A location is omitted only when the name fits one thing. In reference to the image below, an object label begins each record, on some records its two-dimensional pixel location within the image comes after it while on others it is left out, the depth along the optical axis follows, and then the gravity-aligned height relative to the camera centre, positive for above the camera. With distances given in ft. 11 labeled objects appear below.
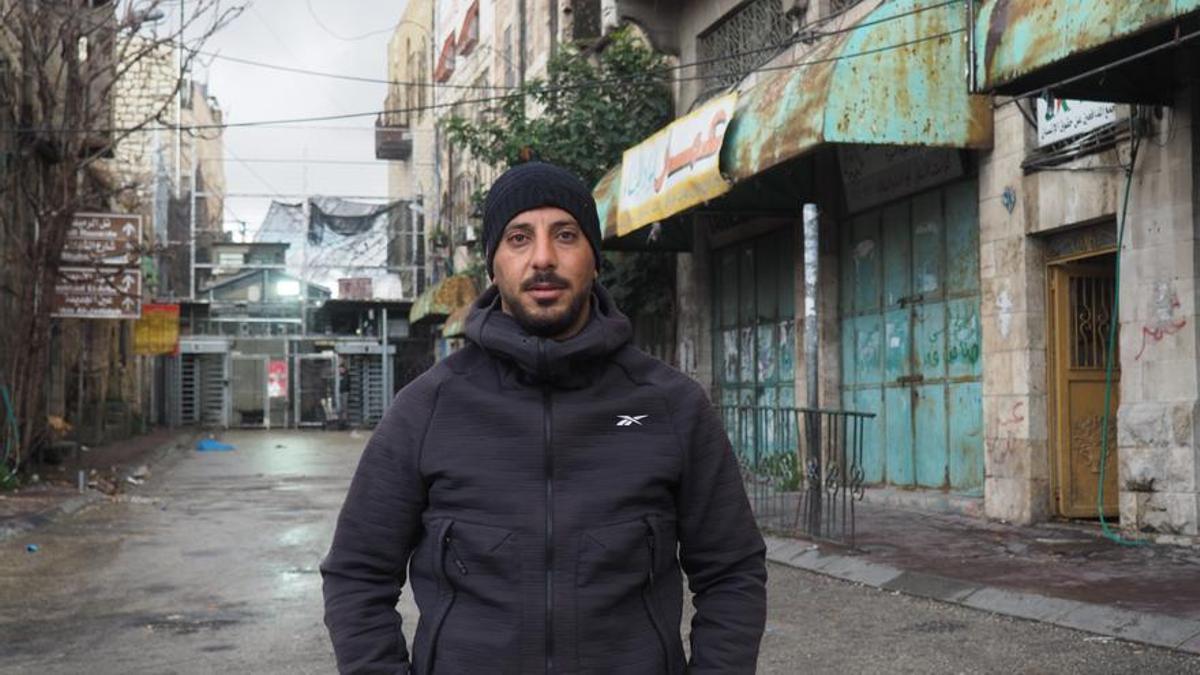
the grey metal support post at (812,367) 37.65 +0.25
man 7.66 -0.75
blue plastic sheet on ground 102.53 -5.43
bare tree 62.54 +11.90
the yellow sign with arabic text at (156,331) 113.80 +4.10
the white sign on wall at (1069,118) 36.22 +7.20
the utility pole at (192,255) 154.51 +14.43
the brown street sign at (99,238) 65.05 +6.93
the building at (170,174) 133.49 +22.96
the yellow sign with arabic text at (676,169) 48.55 +8.30
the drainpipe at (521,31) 105.70 +27.58
